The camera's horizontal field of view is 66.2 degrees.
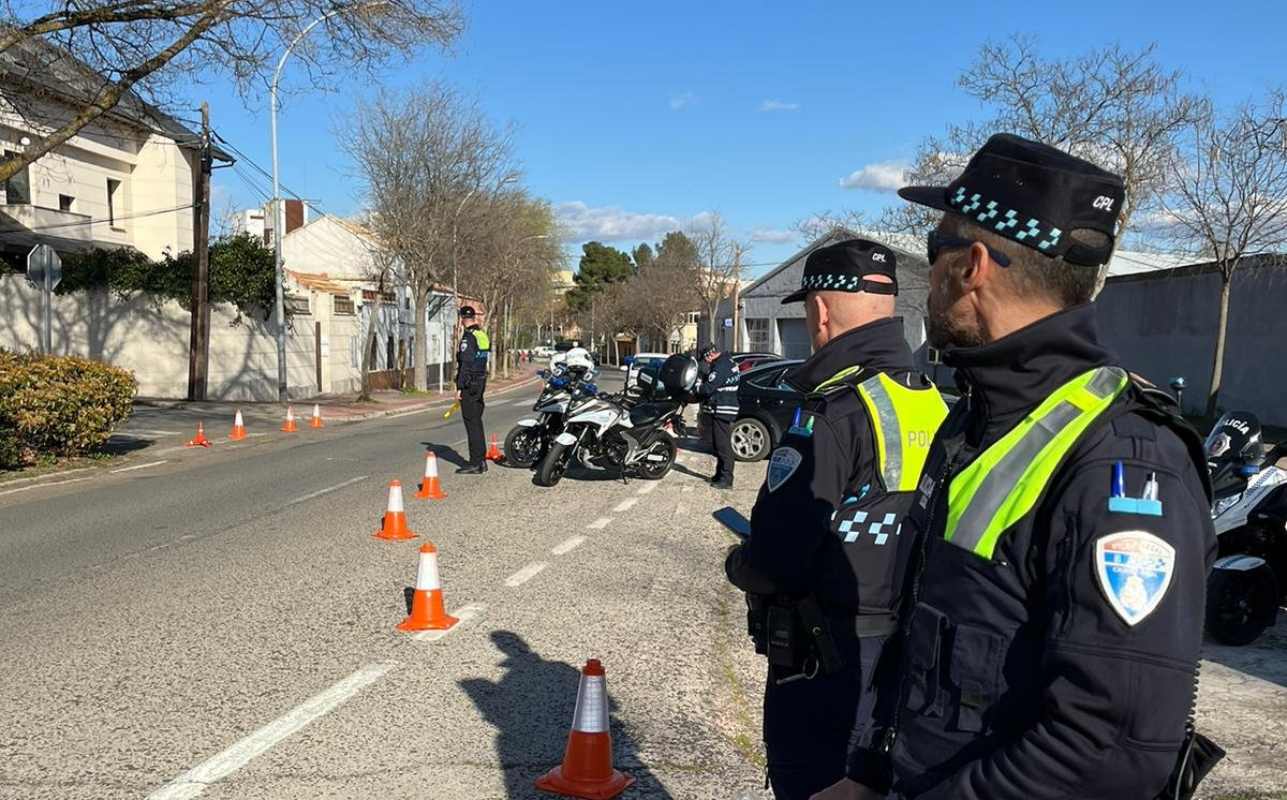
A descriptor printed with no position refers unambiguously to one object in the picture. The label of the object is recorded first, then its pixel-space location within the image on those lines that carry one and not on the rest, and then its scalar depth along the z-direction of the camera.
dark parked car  14.11
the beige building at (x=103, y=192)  26.50
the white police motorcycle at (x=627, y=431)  11.79
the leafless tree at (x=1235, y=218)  18.83
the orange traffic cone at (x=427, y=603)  5.85
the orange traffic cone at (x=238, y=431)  17.73
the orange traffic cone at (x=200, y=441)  16.56
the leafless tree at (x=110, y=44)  12.53
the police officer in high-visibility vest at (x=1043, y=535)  1.38
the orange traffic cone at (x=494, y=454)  14.09
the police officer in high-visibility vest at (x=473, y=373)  12.30
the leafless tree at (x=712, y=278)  70.88
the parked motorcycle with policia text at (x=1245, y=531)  5.69
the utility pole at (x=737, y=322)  59.03
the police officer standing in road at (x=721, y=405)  12.06
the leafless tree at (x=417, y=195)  32.84
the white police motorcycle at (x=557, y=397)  12.15
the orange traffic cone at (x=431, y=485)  10.73
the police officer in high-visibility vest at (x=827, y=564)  2.35
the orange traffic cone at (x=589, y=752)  3.74
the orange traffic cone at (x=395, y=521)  8.52
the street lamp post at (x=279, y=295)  25.53
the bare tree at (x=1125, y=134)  20.88
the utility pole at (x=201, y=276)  23.84
